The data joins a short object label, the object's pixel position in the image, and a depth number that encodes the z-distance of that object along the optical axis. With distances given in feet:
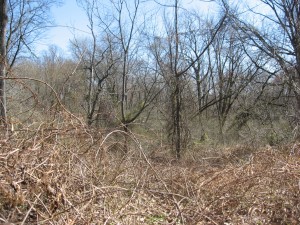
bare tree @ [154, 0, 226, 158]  37.60
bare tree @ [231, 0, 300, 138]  32.35
